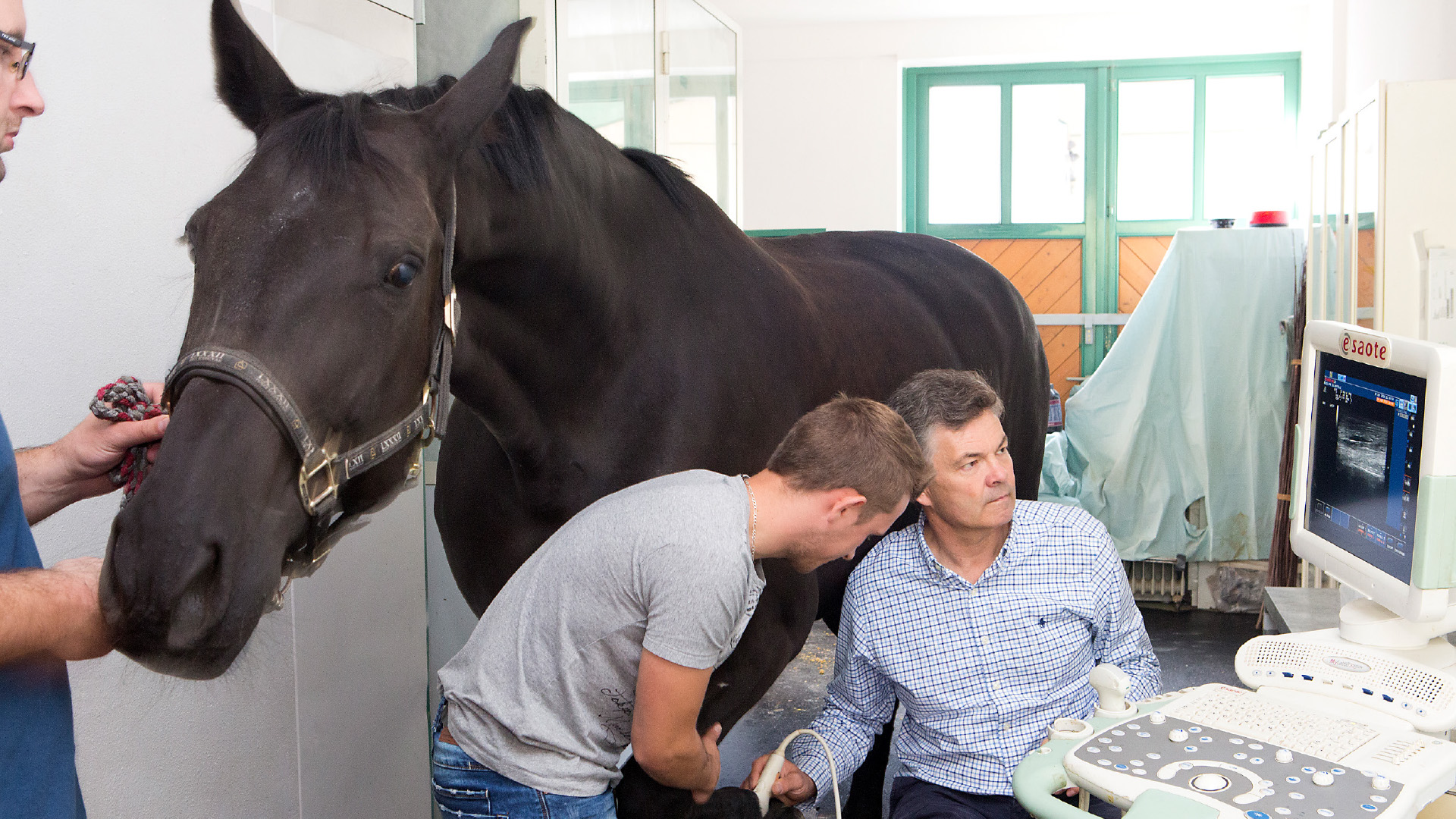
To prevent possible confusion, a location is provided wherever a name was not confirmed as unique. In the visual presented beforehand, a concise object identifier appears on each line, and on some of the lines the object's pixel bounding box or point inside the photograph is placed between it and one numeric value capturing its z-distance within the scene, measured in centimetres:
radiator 498
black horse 105
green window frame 730
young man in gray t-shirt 133
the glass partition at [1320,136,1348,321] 330
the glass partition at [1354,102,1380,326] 280
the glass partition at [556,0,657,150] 304
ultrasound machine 105
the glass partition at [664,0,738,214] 425
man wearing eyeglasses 96
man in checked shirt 175
